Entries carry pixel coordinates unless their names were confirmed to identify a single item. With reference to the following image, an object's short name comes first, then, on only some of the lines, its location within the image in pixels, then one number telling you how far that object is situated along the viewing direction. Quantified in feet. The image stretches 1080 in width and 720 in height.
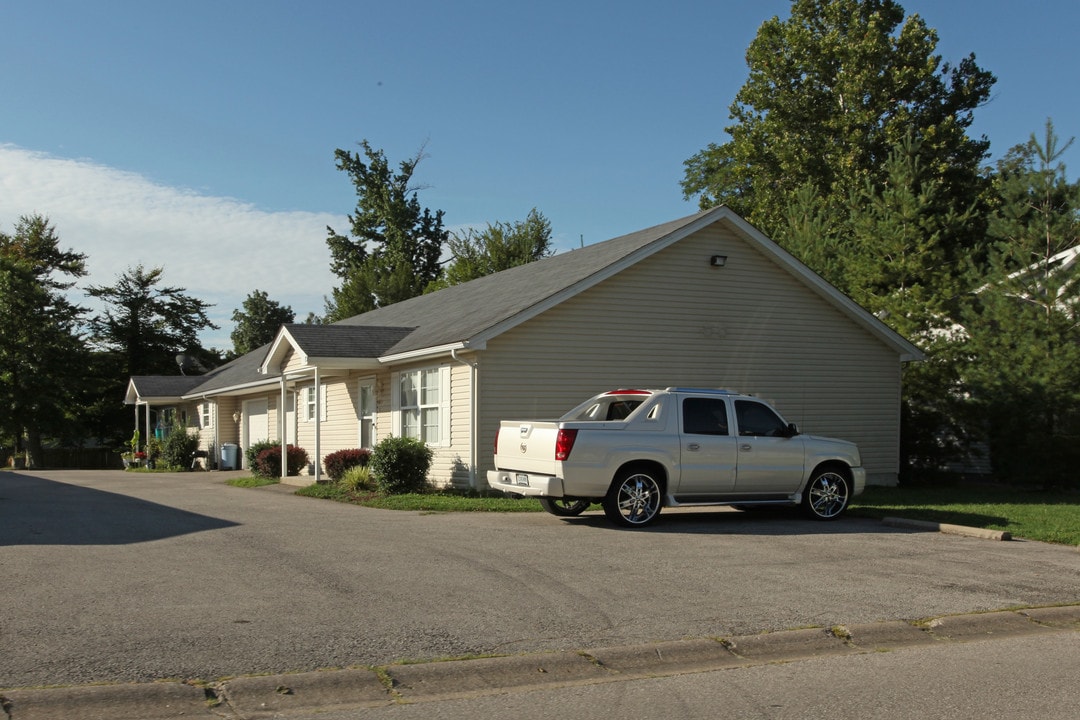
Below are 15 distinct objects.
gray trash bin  110.01
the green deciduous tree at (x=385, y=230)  207.21
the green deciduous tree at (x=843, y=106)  141.90
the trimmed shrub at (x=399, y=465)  60.49
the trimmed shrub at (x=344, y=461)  69.31
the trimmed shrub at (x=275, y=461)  82.23
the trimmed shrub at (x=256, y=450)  85.27
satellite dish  148.25
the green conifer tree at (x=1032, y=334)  65.26
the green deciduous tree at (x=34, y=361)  142.92
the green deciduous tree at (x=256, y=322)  258.37
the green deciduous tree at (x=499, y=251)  189.03
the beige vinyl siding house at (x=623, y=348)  61.57
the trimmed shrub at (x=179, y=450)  117.60
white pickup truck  42.47
